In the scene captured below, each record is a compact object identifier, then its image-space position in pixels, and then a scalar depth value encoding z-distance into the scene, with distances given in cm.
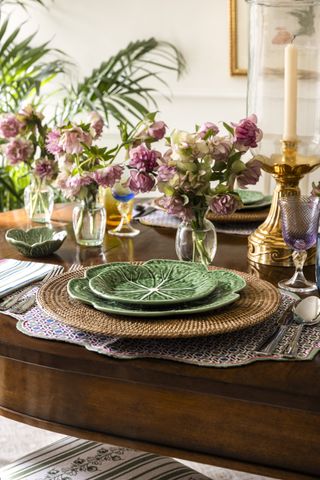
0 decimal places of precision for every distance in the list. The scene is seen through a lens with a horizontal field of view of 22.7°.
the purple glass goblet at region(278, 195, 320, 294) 162
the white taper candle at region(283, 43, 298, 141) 184
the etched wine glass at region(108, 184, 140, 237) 216
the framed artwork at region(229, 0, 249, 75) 393
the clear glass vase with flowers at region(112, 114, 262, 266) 166
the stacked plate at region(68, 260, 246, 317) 137
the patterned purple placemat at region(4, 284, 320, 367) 126
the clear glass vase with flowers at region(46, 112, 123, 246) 188
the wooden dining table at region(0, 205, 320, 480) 116
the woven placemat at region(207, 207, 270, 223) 224
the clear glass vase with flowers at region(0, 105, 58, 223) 215
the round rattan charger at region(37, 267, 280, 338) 129
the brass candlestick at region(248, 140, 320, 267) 188
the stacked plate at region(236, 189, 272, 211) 233
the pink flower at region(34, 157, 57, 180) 219
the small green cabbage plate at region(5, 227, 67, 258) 191
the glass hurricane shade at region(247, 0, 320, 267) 188
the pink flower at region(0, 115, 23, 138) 213
